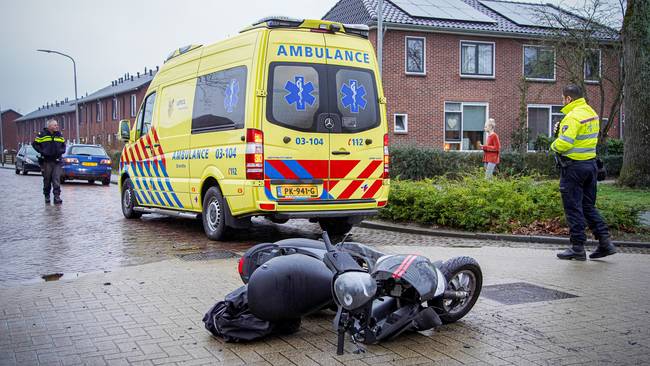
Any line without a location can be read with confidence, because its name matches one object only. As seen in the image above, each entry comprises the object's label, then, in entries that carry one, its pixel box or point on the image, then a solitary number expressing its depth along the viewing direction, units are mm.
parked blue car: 25031
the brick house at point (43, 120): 81000
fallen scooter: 4207
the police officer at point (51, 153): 15609
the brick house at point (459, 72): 26891
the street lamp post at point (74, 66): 44278
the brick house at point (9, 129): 113012
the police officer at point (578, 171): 7848
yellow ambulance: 8820
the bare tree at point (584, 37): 22047
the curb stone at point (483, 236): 9344
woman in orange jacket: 16125
